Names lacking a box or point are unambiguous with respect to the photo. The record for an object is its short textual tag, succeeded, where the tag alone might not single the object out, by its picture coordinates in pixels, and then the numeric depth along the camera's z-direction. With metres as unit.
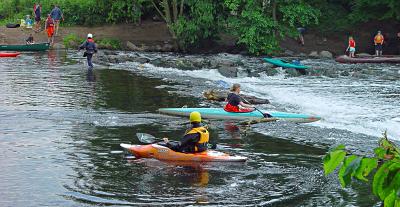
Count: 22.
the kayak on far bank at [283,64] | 29.20
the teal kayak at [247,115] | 17.12
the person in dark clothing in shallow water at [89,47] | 26.53
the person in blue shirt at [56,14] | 37.11
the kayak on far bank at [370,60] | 33.22
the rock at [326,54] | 36.46
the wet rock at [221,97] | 20.19
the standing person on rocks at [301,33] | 37.96
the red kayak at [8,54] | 31.44
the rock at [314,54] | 36.38
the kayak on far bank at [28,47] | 33.81
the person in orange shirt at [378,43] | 35.38
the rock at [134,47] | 37.06
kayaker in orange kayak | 12.20
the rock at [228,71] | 28.08
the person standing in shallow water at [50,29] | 36.12
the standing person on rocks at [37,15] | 37.73
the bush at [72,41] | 37.06
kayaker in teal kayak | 17.06
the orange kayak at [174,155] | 12.18
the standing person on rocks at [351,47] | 34.12
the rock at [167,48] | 37.53
